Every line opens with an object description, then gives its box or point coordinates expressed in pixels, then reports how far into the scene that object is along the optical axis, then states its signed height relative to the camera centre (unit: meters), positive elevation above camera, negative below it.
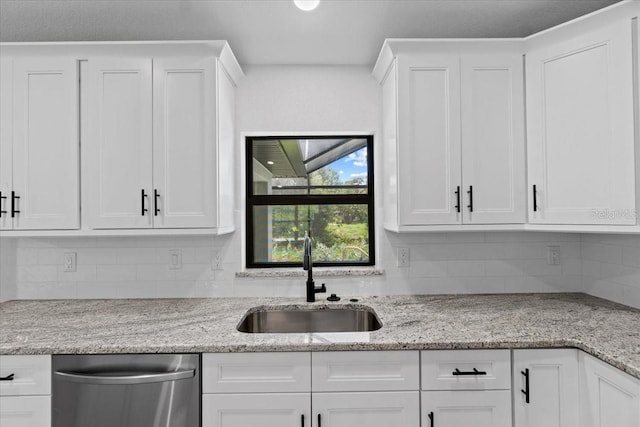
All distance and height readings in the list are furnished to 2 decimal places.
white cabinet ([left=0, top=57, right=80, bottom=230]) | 1.91 +0.39
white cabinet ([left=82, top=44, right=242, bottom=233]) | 1.93 +0.41
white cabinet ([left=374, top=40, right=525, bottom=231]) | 1.95 +0.44
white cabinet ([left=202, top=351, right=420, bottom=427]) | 1.52 -0.68
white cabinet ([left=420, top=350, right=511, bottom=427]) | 1.53 -0.71
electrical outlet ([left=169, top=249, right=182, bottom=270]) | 2.29 -0.23
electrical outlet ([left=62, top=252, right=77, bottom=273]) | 2.27 -0.24
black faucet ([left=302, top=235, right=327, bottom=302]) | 2.11 -0.30
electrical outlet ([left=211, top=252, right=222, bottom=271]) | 2.31 -0.25
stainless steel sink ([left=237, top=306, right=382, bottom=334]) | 2.11 -0.56
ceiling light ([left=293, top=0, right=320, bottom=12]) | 1.59 +0.93
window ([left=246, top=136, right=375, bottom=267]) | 2.47 +0.14
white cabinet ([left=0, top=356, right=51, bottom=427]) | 1.50 -0.67
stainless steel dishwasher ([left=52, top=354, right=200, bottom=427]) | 1.50 -0.68
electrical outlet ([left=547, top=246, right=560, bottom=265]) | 2.31 -0.22
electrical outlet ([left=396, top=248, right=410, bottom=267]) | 2.33 -0.23
